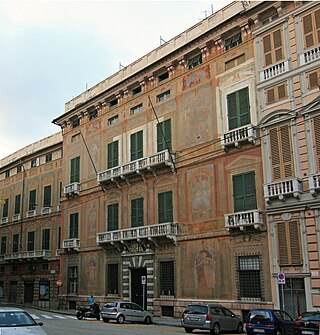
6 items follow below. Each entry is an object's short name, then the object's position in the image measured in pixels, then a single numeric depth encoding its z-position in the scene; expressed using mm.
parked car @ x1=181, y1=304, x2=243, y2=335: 21406
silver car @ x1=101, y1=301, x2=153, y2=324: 26797
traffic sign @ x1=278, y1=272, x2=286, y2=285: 21862
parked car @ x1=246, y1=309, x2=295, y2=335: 19266
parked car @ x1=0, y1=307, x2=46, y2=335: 12844
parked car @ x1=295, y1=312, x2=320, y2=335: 17656
